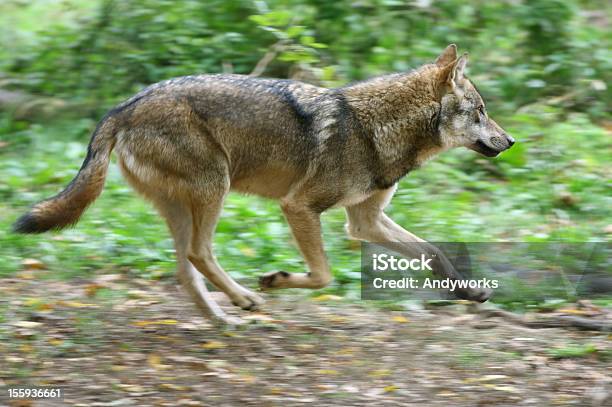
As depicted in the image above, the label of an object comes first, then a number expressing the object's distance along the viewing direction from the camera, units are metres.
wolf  11.20
